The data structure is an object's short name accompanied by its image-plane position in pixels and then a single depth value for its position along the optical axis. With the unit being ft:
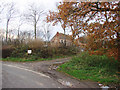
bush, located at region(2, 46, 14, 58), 45.45
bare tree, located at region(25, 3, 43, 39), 58.02
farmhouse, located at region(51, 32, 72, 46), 55.58
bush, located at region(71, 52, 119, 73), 23.02
